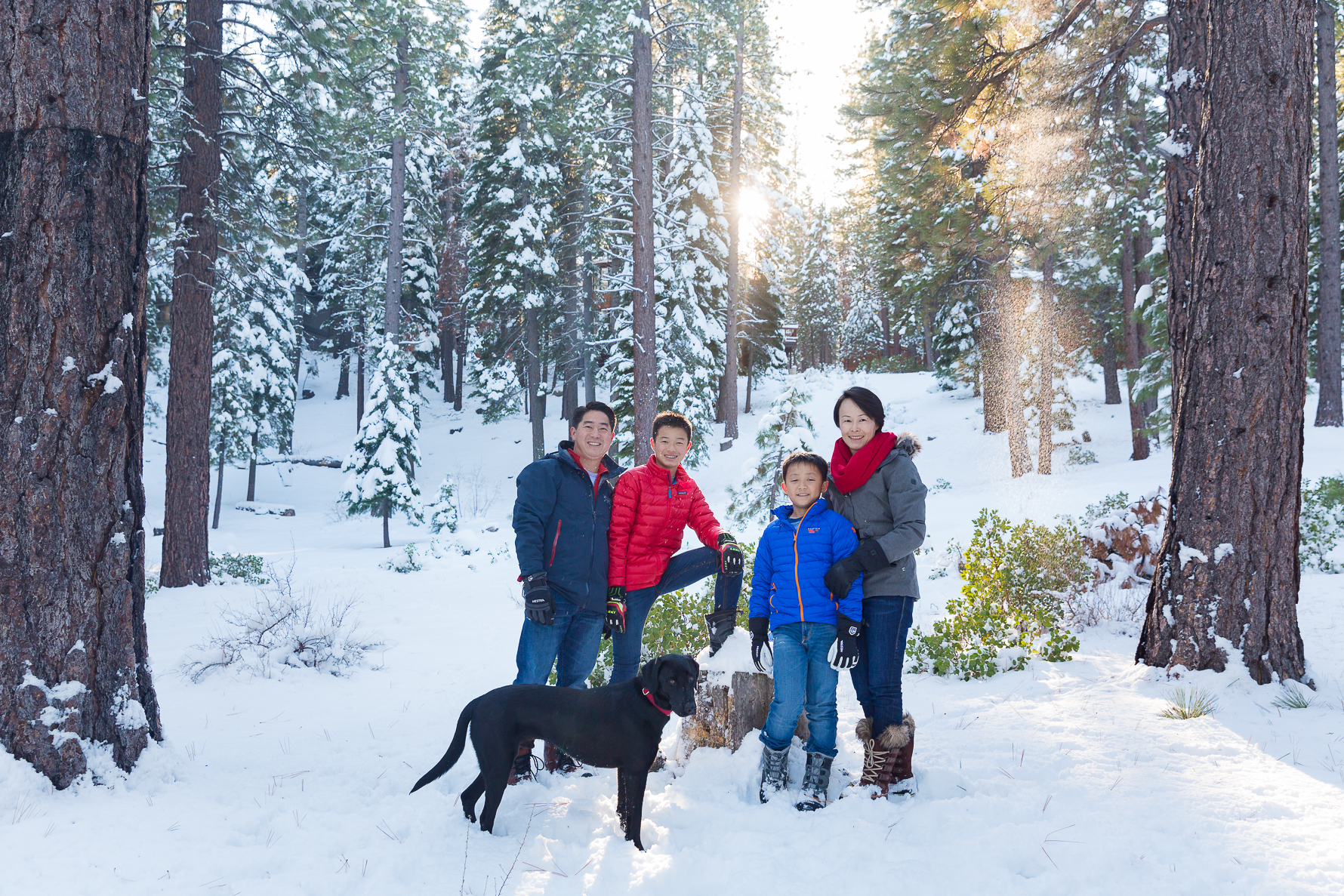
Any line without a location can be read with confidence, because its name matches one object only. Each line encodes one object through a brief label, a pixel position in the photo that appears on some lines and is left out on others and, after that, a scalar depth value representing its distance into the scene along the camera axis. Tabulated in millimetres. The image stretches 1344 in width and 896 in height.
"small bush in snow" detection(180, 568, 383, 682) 5918
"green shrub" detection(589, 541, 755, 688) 5602
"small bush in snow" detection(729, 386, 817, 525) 11133
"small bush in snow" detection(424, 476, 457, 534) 16922
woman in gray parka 3545
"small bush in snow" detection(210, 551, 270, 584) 10875
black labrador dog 3256
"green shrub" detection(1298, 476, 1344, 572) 7730
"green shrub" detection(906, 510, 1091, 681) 5512
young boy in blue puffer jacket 3646
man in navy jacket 3955
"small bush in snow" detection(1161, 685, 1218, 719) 4160
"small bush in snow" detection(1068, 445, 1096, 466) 17719
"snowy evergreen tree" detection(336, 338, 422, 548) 17328
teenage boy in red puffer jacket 4148
